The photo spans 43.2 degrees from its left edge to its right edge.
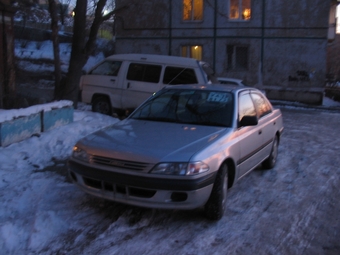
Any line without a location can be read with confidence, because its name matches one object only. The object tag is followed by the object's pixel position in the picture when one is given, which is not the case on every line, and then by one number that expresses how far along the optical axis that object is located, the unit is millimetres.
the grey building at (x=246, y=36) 21391
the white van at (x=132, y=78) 11398
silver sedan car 4531
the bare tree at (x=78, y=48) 11258
